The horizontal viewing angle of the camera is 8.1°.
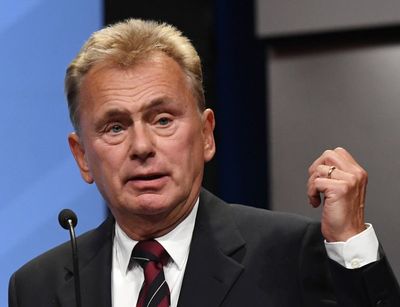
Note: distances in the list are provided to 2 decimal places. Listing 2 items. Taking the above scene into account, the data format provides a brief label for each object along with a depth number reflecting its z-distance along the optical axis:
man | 3.40
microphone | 3.44
